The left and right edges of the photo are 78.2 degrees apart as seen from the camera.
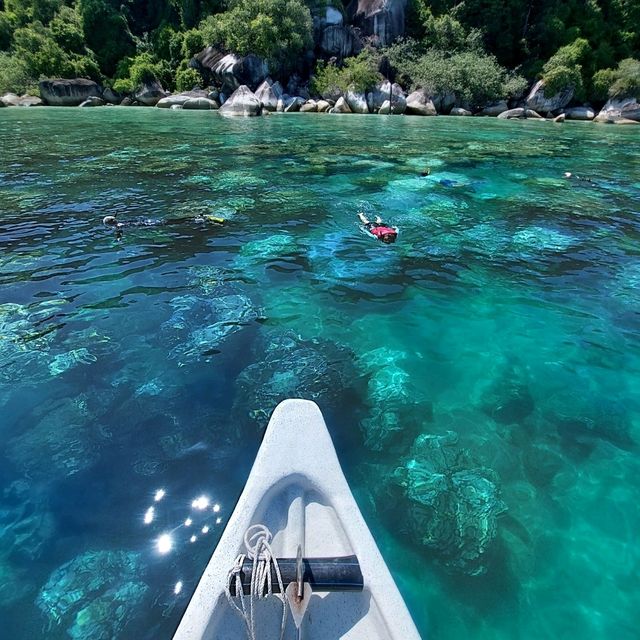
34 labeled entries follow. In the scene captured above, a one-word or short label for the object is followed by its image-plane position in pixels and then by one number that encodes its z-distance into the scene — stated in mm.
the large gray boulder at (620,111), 38844
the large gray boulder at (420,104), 42462
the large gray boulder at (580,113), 41125
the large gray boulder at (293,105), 43750
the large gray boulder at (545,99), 41406
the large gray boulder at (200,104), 44812
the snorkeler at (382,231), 10112
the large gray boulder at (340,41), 47438
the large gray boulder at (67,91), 44531
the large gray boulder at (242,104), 39219
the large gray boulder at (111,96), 49125
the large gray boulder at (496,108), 43138
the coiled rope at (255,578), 2562
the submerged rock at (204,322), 6230
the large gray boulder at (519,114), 41656
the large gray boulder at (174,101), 45250
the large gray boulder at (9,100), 44688
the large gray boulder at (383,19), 46906
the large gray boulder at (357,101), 43594
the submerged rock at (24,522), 3623
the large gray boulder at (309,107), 43284
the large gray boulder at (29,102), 45000
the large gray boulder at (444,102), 42781
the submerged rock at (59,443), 4410
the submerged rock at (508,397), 5199
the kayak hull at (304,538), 2656
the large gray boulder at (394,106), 42938
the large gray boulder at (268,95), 43500
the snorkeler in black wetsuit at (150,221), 10862
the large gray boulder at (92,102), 46116
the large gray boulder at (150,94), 47656
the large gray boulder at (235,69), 44219
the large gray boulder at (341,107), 43688
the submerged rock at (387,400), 4852
